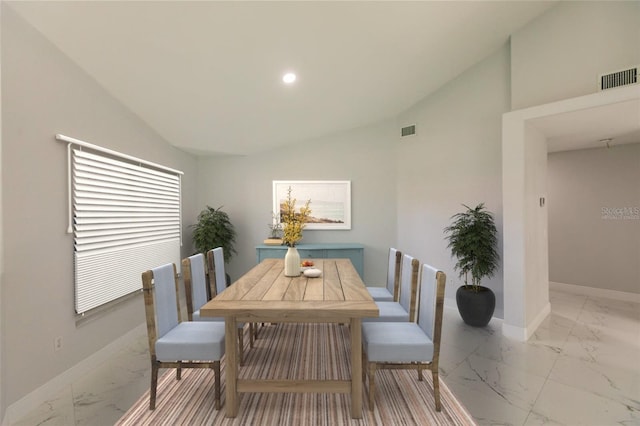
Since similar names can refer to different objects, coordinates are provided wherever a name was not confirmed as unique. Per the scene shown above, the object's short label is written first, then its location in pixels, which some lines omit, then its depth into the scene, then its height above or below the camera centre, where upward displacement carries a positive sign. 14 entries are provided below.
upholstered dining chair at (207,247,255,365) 2.63 -0.69
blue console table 4.55 -0.64
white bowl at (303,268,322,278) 2.58 -0.55
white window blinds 2.49 -0.10
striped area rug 1.89 -1.40
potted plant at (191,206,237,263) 4.36 -0.28
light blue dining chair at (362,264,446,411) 1.92 -0.92
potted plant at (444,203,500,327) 3.41 -0.59
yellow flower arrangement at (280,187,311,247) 2.55 -0.12
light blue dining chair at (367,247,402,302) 2.97 -0.79
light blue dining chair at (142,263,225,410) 1.96 -0.90
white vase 2.64 -0.48
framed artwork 5.00 +0.27
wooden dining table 1.80 -0.64
